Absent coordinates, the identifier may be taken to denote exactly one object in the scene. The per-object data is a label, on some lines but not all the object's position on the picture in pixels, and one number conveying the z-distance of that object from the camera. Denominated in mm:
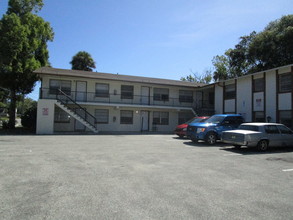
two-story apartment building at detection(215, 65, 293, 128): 16094
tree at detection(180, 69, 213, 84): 46219
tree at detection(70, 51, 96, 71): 38312
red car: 16606
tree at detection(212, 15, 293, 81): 26391
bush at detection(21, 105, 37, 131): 24344
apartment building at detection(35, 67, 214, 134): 21453
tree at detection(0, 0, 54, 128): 20891
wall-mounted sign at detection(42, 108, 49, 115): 19270
